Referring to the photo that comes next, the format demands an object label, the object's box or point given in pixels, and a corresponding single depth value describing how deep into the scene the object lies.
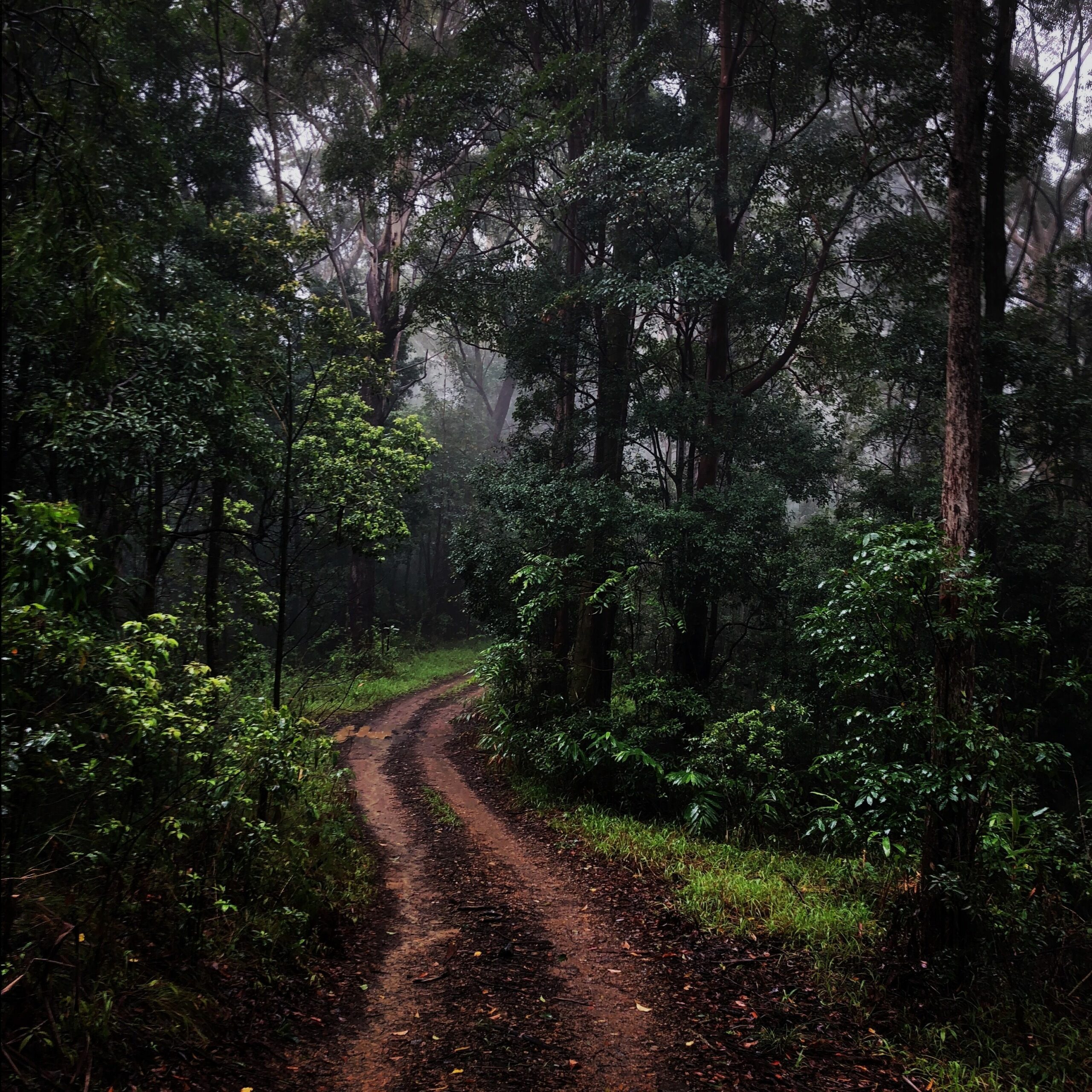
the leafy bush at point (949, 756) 4.95
